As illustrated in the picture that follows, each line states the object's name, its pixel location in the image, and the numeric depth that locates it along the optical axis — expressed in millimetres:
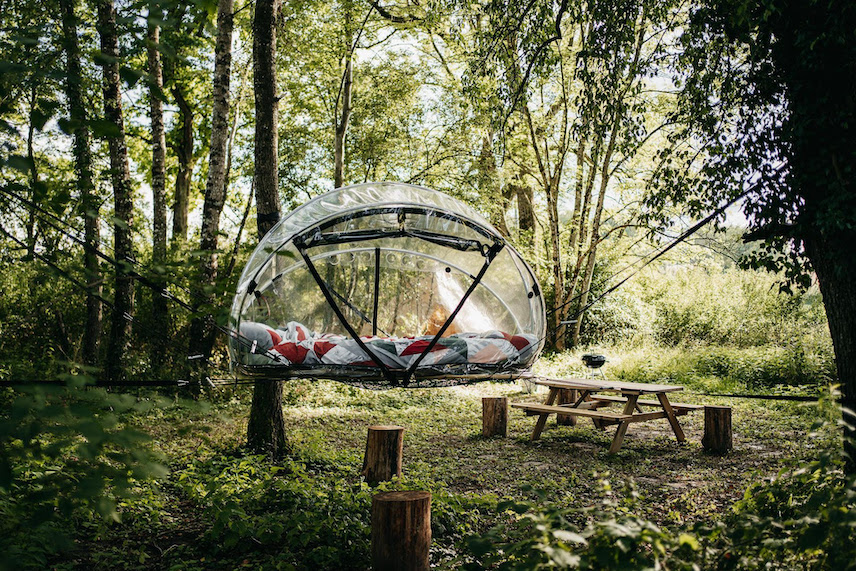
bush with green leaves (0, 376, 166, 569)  1488
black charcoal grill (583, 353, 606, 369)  8172
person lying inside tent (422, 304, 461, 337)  6556
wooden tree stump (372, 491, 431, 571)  3350
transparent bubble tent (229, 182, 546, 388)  4551
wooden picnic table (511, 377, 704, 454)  6535
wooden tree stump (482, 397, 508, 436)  7473
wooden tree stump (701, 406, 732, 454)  6477
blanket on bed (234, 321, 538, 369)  4555
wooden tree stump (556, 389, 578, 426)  8219
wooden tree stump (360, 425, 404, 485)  5094
